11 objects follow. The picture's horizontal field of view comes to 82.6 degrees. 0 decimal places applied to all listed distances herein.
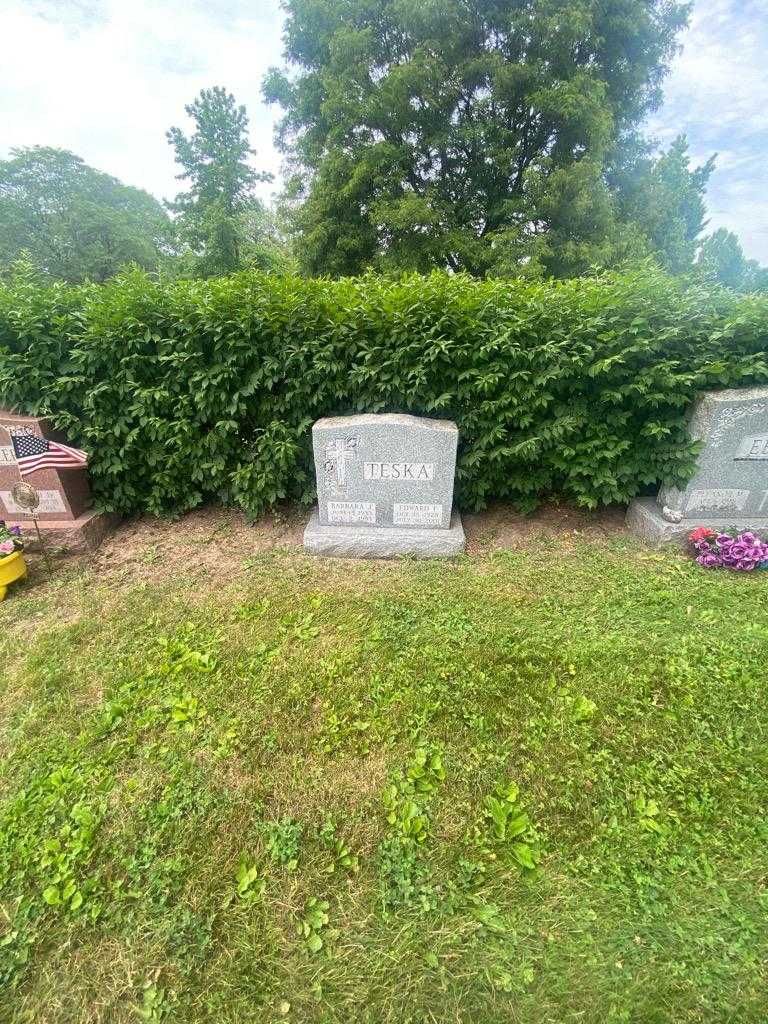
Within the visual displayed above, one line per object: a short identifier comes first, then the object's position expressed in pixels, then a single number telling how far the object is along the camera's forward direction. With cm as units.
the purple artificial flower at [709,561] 342
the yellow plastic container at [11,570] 320
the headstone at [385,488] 351
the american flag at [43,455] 324
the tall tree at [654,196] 1089
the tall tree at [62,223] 2369
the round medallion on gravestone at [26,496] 330
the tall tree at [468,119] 972
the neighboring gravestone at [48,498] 362
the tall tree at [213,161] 2059
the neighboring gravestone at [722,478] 338
